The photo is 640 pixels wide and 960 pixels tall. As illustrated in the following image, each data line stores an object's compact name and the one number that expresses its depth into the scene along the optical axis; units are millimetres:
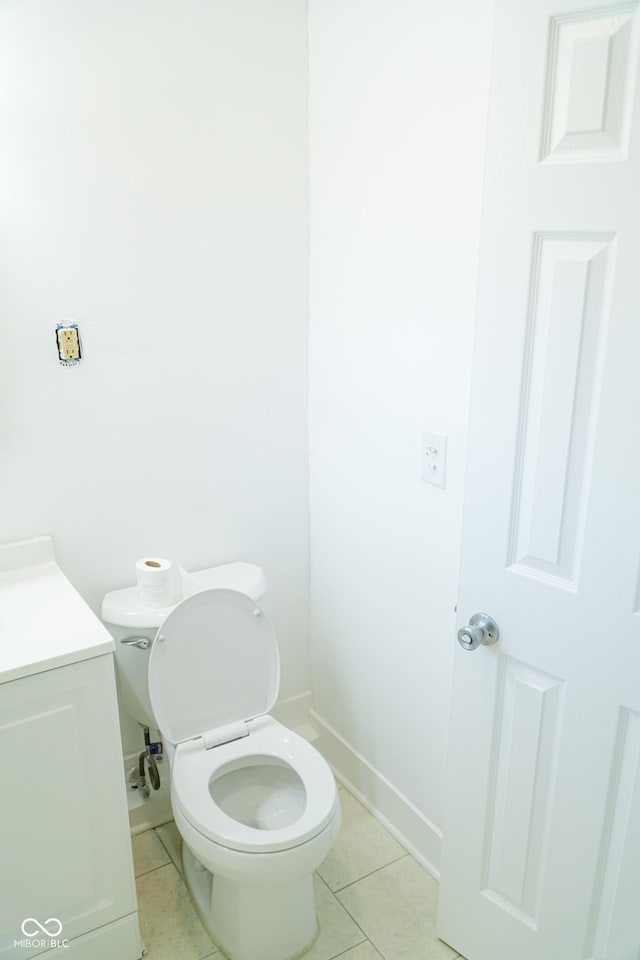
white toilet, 1771
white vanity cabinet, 1578
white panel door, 1266
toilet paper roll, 1994
